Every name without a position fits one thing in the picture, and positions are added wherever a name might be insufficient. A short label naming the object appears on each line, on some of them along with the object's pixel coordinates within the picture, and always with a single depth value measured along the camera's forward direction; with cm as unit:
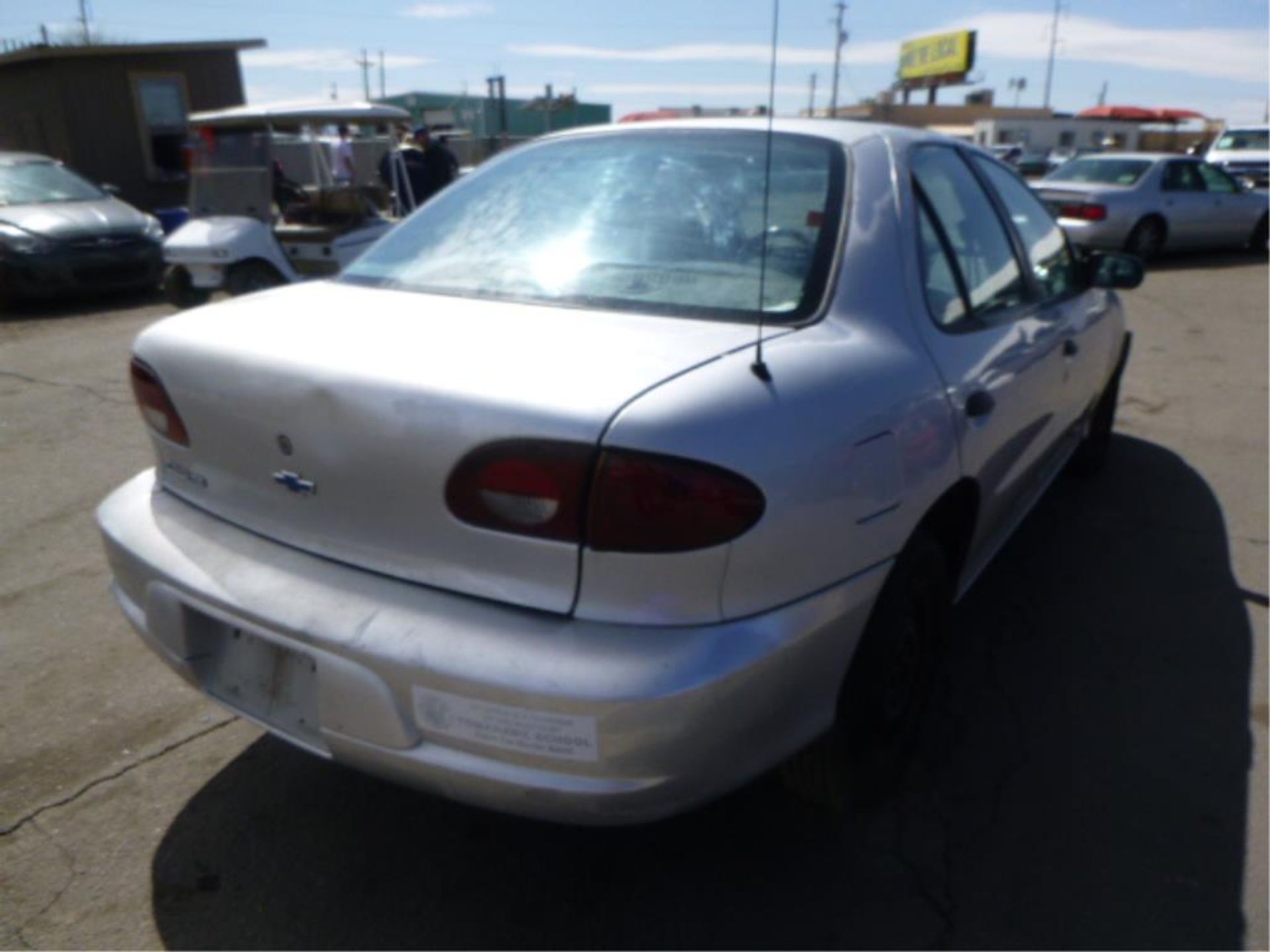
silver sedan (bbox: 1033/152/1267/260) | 1194
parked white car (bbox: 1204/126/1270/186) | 1862
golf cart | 854
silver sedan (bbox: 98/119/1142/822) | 174
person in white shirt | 1127
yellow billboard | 5306
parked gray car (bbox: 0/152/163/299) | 988
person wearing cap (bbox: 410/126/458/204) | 997
